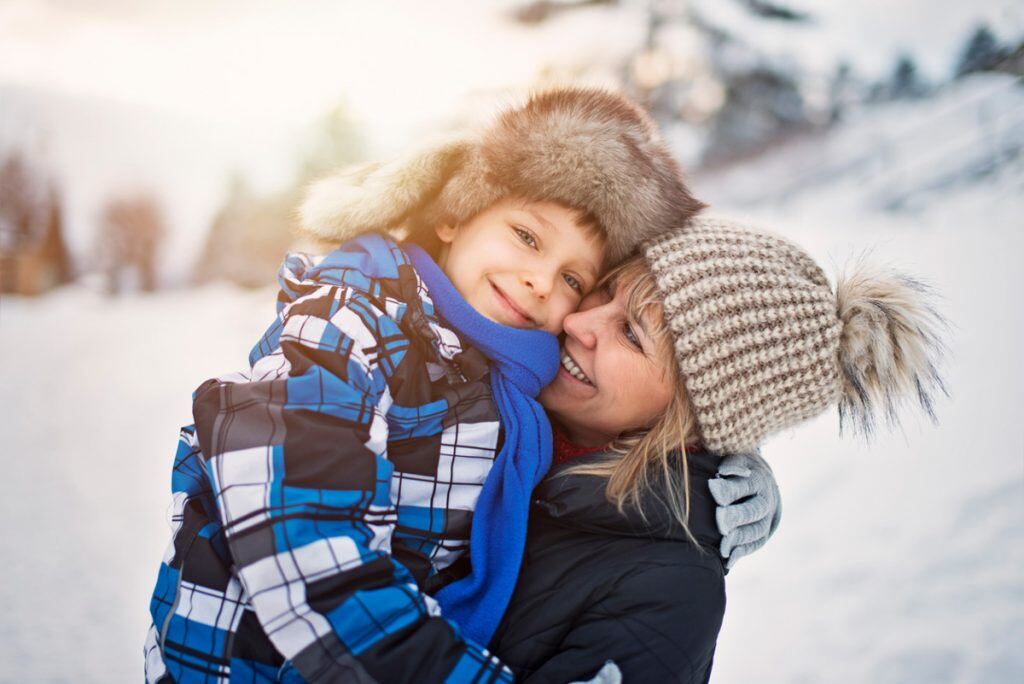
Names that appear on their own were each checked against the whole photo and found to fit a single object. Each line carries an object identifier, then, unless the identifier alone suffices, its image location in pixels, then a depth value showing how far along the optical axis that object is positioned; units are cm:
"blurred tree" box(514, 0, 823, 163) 557
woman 128
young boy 103
